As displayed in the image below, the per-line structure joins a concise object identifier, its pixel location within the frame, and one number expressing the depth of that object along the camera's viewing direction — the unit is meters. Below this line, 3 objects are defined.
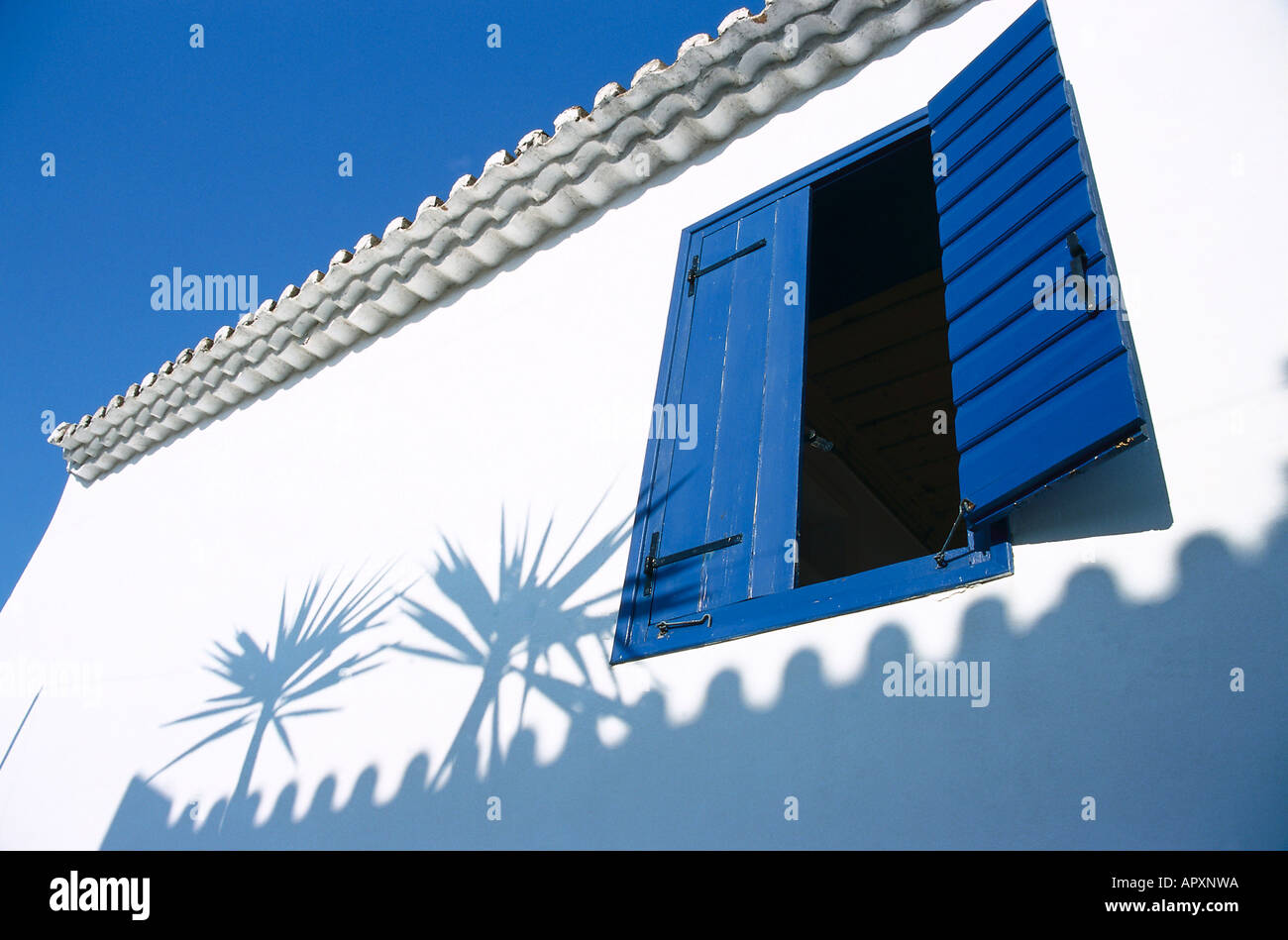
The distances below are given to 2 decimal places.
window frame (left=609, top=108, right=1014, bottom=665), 2.41
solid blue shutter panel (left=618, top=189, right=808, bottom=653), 2.88
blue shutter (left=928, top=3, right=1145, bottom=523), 2.21
